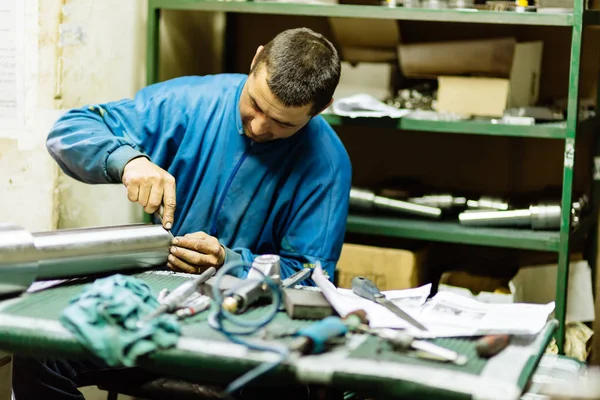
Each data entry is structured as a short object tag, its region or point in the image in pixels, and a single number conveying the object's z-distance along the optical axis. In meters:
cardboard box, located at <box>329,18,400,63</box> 2.89
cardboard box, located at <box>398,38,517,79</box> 2.67
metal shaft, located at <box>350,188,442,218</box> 2.79
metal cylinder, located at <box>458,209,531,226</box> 2.63
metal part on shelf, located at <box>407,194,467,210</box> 2.82
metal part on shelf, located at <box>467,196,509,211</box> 2.72
